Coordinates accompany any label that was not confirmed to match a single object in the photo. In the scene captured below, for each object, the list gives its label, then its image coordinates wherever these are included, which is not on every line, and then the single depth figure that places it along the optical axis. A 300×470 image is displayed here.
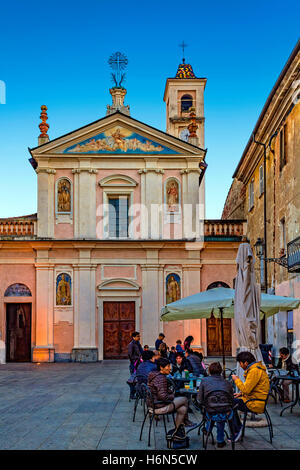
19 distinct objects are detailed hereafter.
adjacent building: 18.91
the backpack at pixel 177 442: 8.94
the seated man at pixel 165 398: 9.02
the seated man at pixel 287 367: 12.71
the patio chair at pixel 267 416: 9.14
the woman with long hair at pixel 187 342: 15.06
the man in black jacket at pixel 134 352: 16.22
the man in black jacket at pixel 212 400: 8.59
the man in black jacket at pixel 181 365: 13.12
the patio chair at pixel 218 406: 8.59
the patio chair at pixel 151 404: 9.33
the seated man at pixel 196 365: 12.96
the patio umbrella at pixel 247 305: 11.48
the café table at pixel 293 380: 11.64
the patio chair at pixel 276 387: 12.91
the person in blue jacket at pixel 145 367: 12.14
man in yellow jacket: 9.14
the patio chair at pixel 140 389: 10.94
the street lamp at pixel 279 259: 19.80
